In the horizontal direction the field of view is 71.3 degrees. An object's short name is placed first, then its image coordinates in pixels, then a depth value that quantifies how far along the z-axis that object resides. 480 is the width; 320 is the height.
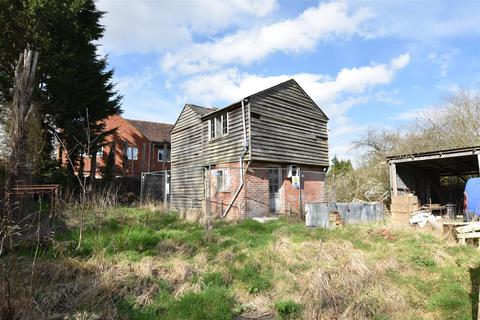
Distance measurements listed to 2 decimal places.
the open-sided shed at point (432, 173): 13.98
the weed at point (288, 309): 5.50
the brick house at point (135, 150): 33.31
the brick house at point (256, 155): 15.95
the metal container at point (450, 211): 14.04
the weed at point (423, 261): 7.80
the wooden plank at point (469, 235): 9.15
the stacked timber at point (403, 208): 12.44
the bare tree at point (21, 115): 9.13
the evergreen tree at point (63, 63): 17.34
